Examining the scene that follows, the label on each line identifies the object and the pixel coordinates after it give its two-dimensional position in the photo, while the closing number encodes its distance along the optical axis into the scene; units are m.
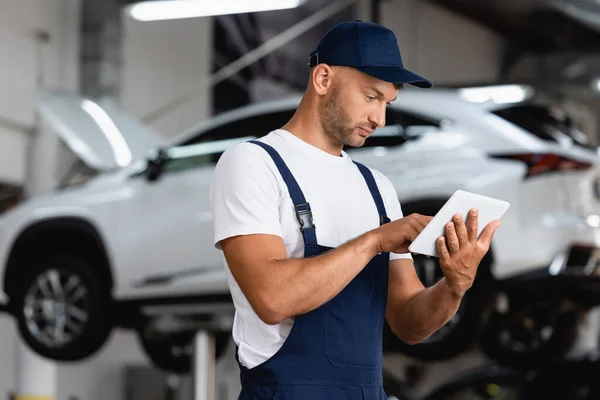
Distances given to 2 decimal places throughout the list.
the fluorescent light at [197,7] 8.77
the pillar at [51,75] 8.65
